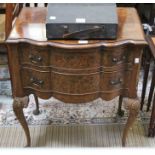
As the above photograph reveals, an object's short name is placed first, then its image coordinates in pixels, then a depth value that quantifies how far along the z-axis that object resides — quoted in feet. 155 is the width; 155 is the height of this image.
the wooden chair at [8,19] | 4.79
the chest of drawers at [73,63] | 3.28
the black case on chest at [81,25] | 3.24
